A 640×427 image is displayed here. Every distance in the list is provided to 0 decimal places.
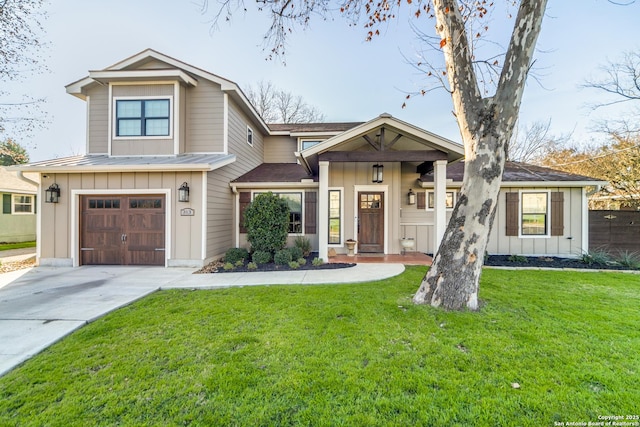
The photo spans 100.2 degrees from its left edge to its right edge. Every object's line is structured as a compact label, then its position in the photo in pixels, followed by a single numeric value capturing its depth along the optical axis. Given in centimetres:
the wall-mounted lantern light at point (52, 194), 741
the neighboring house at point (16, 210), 1232
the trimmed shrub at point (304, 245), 862
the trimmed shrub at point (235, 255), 759
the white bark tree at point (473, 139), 397
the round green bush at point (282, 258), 732
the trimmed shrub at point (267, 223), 761
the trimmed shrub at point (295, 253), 768
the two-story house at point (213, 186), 743
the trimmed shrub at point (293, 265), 702
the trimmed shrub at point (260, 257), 743
